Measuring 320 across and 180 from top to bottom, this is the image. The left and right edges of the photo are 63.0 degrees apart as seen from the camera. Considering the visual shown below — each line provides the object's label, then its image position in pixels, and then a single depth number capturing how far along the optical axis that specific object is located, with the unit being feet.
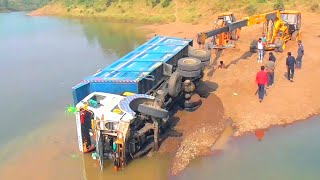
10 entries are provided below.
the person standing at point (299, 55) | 40.42
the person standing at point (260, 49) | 43.12
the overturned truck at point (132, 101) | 23.93
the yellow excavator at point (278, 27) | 44.54
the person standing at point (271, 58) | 38.53
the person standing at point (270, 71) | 36.24
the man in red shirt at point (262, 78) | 32.12
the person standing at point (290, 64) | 36.57
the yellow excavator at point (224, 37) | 49.68
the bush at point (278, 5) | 76.59
